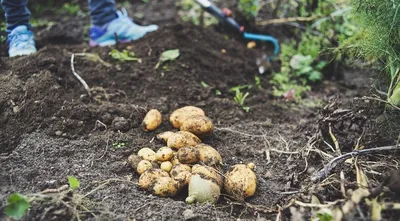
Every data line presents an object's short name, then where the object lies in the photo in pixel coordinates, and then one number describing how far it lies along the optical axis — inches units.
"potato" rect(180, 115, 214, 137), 92.0
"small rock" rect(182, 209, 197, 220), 72.5
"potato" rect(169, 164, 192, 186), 79.0
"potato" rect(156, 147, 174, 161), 85.2
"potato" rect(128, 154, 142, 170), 84.7
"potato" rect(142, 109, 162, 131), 96.3
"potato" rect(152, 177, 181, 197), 77.9
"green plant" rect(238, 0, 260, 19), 155.8
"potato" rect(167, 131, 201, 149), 87.3
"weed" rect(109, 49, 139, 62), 123.4
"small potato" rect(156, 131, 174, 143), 91.9
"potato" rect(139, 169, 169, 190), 79.0
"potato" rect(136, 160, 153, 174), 82.4
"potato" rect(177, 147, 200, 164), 83.3
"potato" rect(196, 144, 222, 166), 84.5
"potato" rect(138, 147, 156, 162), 85.7
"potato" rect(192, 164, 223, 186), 78.5
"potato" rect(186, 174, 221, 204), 76.9
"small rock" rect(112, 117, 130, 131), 96.3
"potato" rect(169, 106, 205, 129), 96.7
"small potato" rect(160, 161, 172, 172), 83.2
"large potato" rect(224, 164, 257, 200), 79.3
